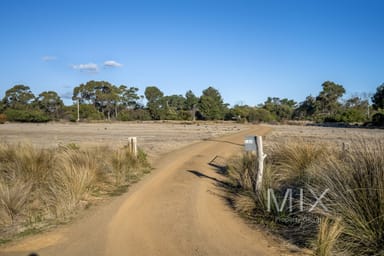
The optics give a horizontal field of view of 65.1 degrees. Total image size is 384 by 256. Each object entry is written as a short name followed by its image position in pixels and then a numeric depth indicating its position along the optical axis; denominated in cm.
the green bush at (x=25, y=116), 9131
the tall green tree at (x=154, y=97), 12838
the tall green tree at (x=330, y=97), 10377
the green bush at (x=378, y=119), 6006
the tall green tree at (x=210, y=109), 11025
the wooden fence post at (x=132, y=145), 1271
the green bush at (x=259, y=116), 10500
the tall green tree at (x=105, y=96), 12606
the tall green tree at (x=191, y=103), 11550
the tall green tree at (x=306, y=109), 10994
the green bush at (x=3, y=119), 8100
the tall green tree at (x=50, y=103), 11556
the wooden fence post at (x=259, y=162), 676
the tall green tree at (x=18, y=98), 11394
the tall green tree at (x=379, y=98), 6684
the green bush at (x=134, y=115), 11212
